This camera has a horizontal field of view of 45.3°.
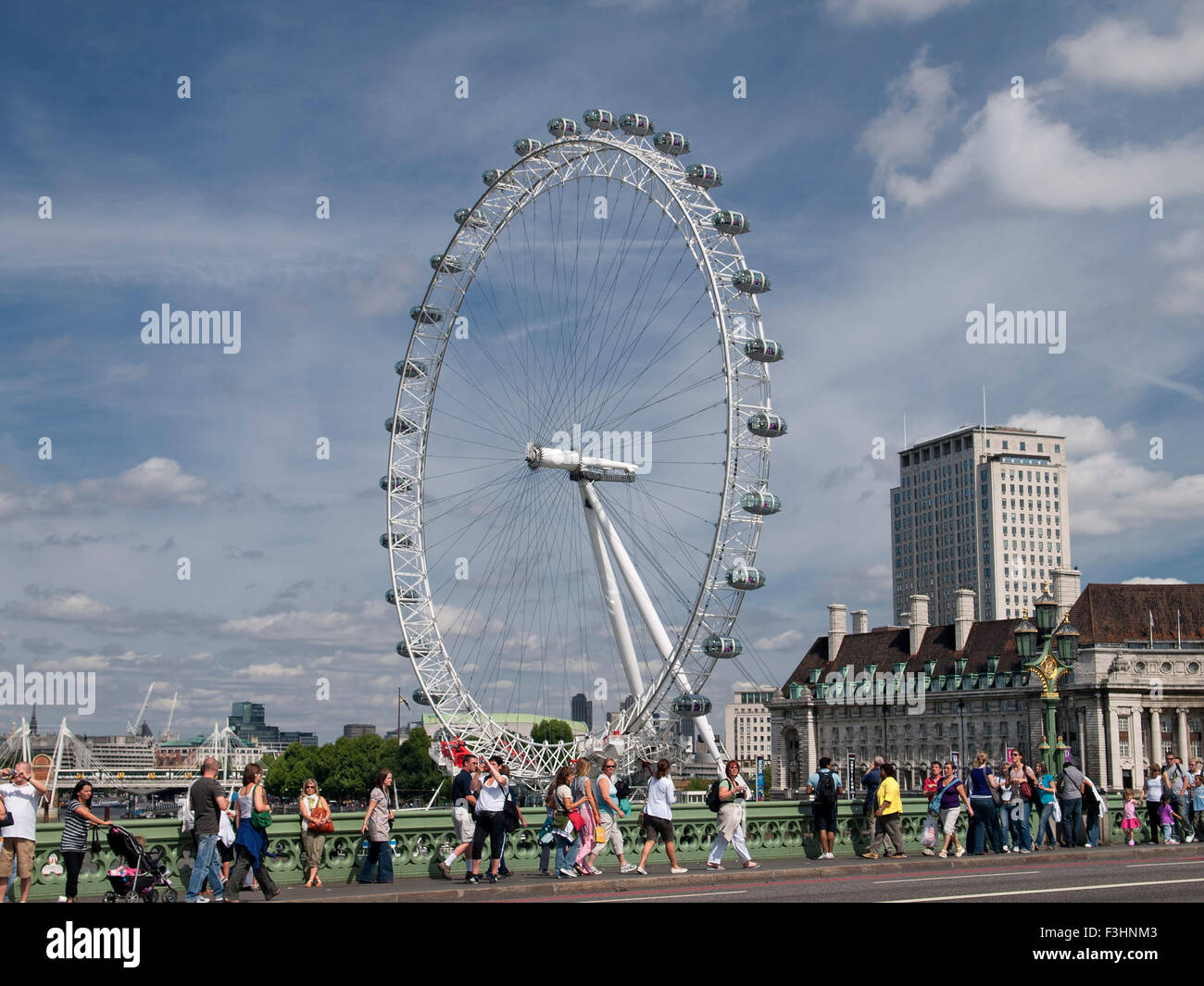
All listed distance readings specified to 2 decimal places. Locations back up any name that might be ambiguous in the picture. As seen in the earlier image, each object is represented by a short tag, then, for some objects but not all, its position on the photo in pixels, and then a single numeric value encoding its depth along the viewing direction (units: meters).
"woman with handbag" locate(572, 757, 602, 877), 24.58
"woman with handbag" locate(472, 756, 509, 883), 24.45
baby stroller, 19.81
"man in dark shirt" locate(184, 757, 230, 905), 20.83
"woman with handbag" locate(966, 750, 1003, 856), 30.09
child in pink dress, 34.84
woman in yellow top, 28.67
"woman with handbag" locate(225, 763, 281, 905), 21.25
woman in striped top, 20.41
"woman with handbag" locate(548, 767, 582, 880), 24.48
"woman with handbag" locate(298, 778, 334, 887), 23.14
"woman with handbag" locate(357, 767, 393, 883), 23.89
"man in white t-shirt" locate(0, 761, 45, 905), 20.52
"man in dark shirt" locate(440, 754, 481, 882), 24.77
